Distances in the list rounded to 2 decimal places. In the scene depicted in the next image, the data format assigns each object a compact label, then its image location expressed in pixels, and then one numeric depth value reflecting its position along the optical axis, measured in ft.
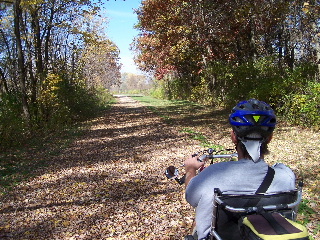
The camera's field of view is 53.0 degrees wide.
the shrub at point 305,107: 33.65
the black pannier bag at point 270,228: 5.39
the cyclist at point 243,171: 6.53
